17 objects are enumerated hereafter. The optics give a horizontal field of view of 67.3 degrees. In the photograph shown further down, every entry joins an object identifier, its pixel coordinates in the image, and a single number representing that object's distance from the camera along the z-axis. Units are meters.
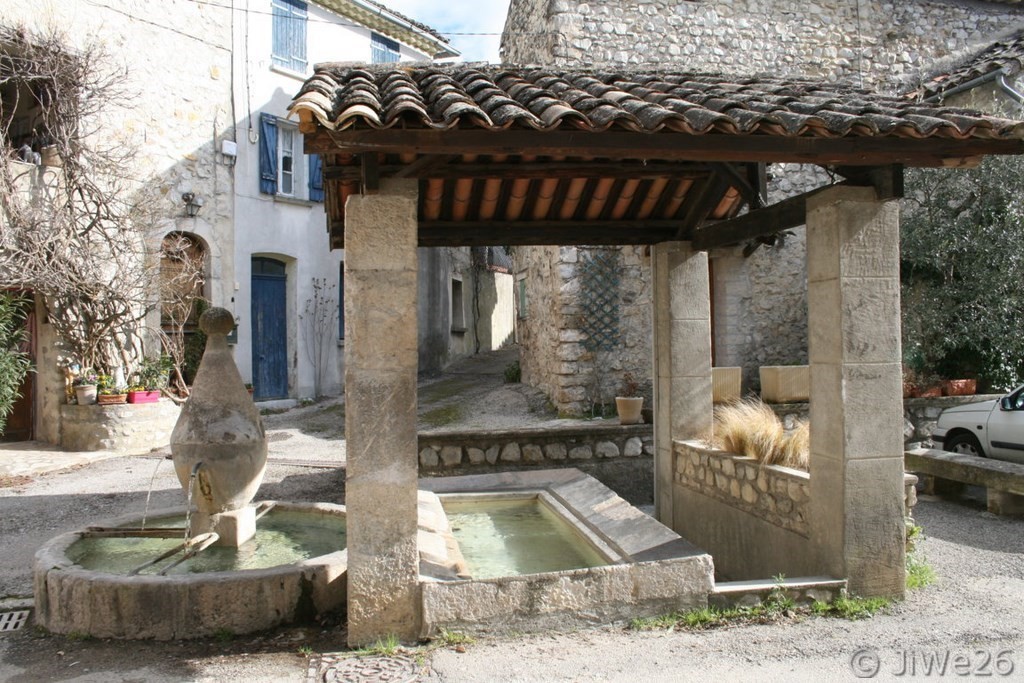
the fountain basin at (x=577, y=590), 3.73
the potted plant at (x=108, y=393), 10.57
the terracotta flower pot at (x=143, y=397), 10.77
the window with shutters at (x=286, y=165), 14.26
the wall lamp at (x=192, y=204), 12.77
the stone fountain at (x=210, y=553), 3.92
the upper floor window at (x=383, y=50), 16.94
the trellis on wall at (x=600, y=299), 11.13
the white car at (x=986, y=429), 8.02
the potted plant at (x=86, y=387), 10.60
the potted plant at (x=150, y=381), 10.80
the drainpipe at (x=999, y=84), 10.65
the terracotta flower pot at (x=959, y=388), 10.37
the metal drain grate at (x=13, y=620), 4.27
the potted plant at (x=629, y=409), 9.06
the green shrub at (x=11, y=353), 9.86
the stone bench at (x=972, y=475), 6.80
